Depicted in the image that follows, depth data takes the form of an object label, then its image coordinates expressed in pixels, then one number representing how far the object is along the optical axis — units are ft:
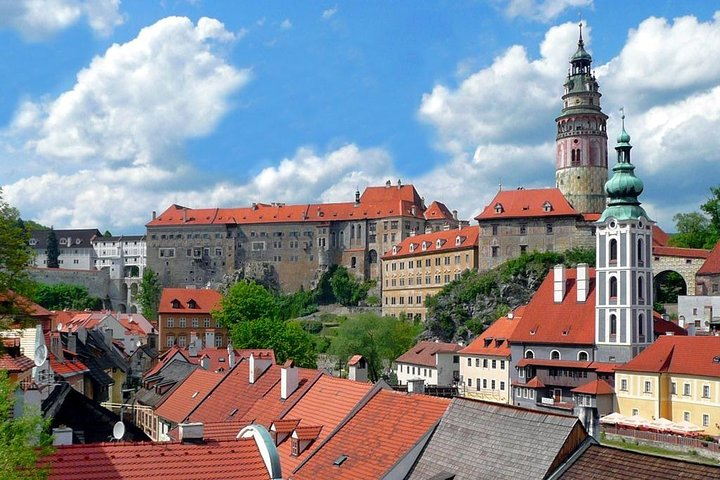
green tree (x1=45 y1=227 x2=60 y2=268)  489.67
